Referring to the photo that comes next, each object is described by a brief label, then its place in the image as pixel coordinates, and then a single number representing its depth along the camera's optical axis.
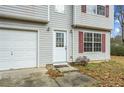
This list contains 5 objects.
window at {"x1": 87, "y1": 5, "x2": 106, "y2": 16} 5.96
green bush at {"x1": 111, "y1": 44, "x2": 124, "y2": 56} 9.24
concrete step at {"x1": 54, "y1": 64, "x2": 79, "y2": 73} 4.26
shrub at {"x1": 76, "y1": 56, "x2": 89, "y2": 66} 5.21
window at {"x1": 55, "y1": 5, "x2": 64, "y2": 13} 5.13
